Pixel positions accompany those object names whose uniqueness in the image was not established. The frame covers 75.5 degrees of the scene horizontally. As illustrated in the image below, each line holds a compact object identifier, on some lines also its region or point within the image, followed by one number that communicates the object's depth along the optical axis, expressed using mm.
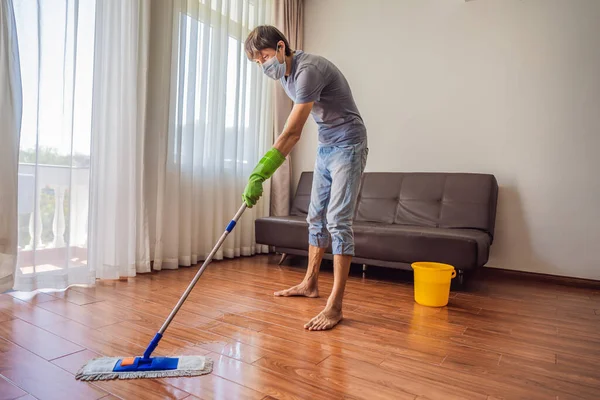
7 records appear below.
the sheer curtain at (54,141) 1861
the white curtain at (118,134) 2174
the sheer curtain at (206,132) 2602
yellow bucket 1961
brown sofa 2326
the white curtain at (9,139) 1735
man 1524
